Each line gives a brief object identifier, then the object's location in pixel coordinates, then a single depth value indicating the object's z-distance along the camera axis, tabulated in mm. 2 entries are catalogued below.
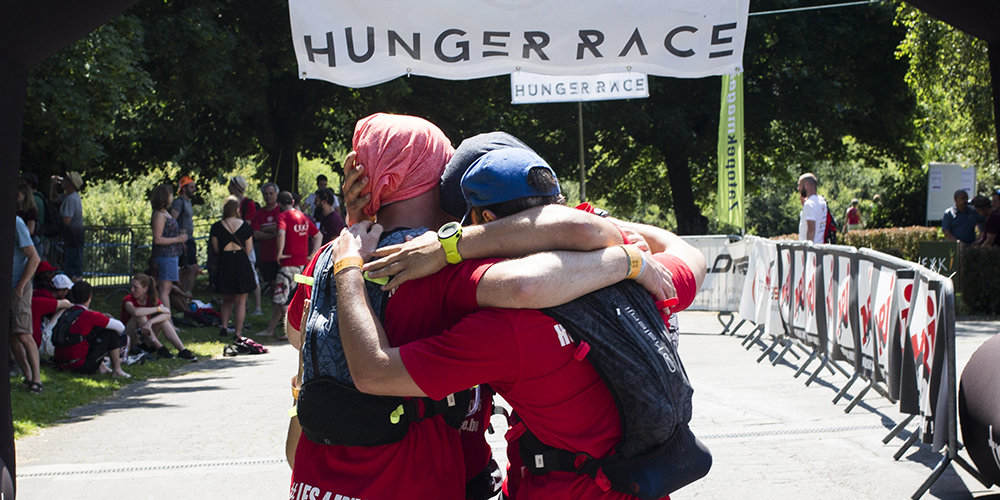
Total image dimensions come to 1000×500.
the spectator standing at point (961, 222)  16094
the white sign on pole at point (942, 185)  22484
